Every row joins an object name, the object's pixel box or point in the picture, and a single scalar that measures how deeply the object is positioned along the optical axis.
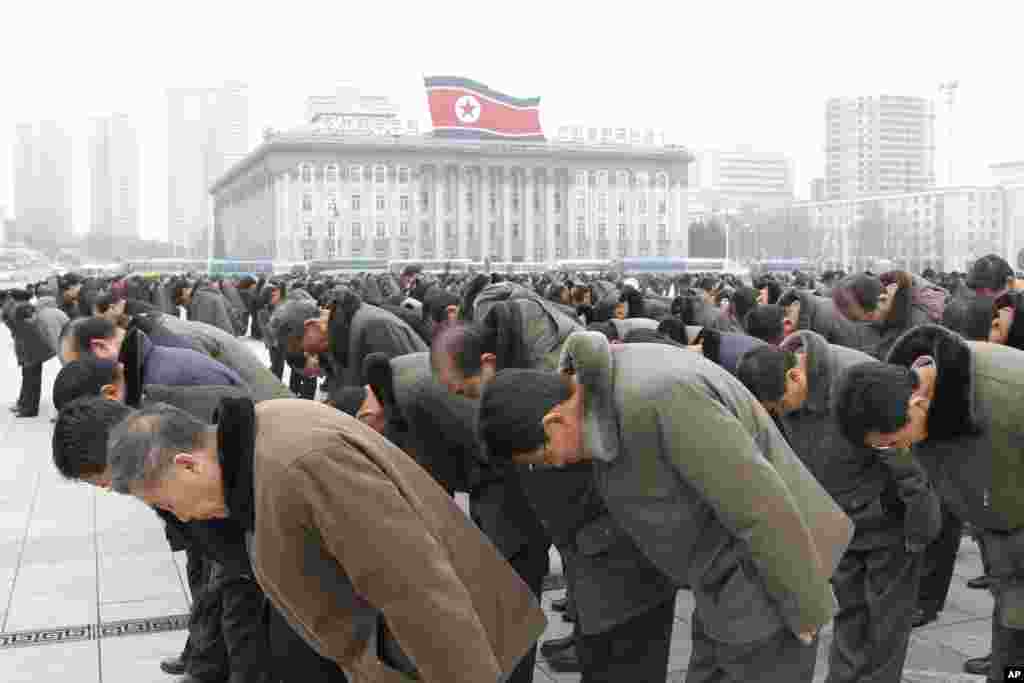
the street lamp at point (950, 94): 72.75
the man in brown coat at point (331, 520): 2.26
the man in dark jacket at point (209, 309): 13.45
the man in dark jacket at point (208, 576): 2.75
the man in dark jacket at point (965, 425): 3.03
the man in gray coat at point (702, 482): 2.58
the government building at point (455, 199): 83.00
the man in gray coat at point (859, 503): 3.86
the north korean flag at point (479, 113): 78.62
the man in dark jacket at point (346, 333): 5.95
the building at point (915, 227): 94.62
